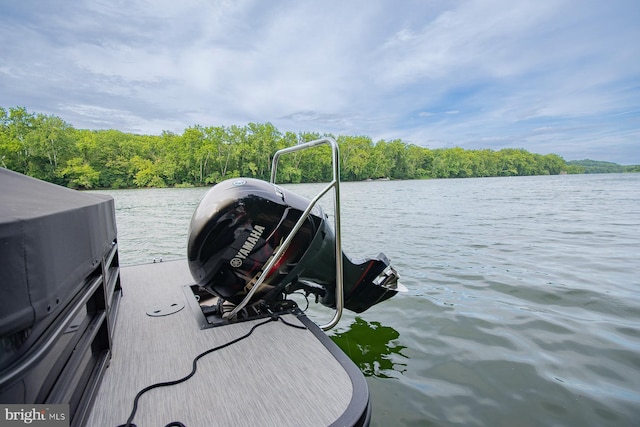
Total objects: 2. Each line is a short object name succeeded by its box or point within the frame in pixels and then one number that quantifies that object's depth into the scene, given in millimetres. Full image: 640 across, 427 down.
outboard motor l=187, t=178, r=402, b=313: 1688
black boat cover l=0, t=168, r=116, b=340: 446
